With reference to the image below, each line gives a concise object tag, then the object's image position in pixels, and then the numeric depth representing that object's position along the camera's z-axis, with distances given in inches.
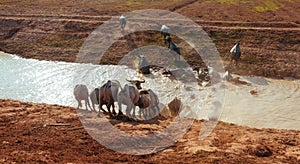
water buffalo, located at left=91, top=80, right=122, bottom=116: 574.9
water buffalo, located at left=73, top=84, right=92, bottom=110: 621.6
